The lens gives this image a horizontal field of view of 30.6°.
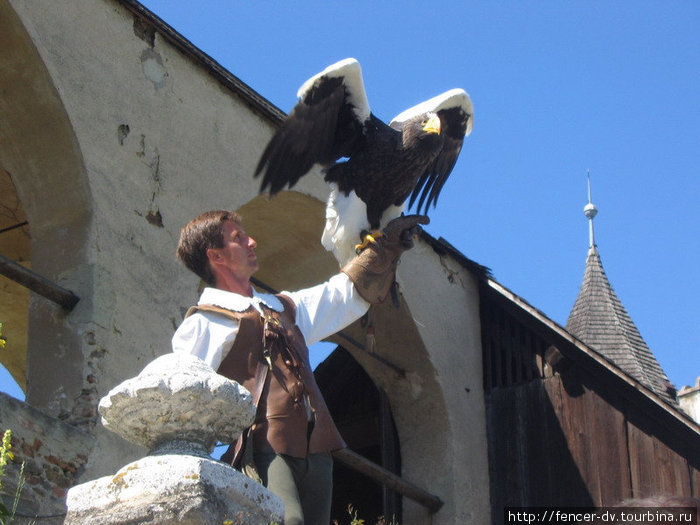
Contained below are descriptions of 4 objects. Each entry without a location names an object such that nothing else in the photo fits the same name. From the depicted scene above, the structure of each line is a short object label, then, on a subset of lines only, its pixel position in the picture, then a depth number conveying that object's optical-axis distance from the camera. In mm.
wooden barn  9266
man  3844
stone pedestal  3064
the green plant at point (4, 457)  3289
